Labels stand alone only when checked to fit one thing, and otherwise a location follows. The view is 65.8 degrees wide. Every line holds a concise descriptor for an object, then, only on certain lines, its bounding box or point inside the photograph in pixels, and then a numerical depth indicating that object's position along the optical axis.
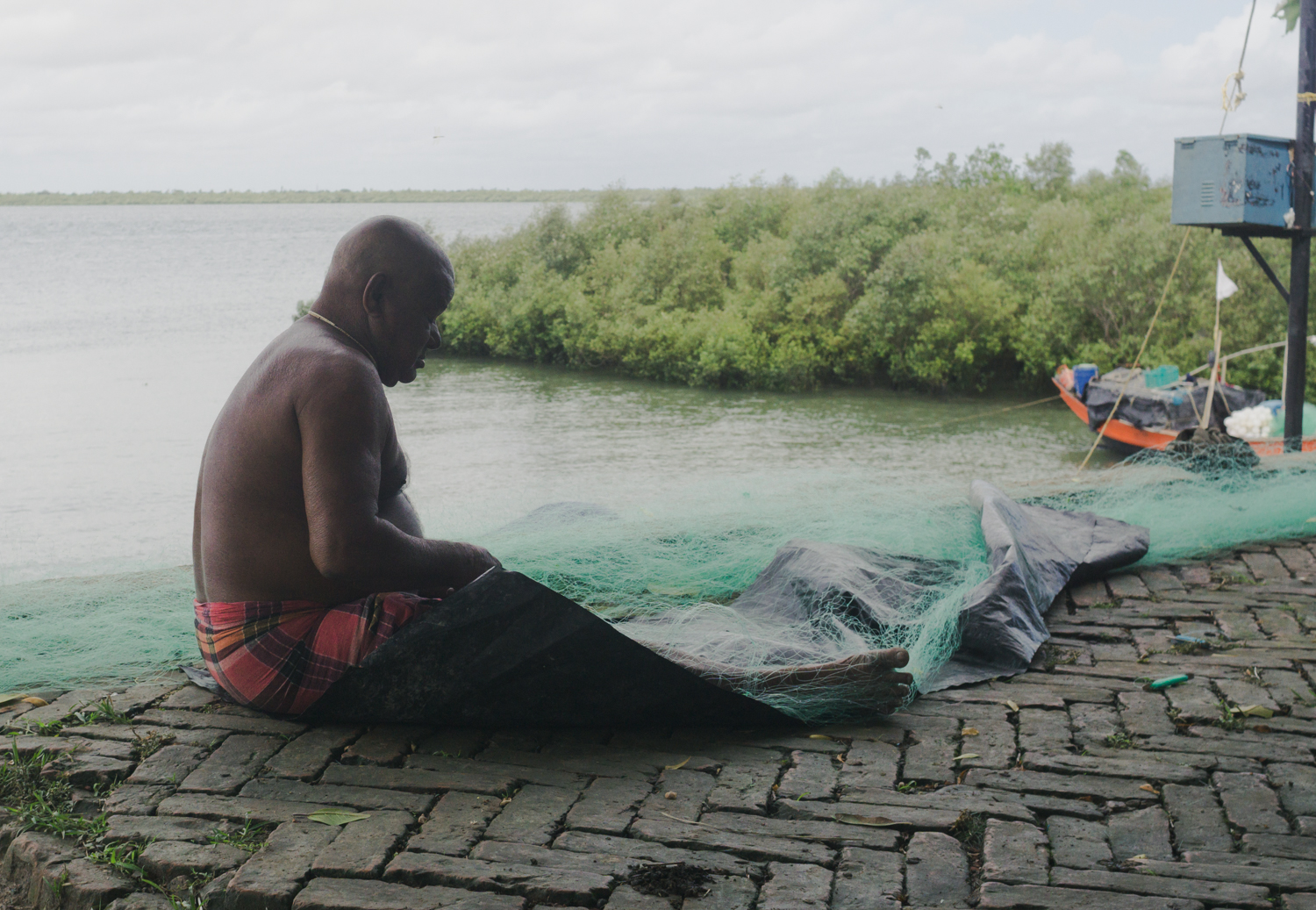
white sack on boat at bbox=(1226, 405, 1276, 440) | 11.16
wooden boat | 11.98
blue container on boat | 13.89
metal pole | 7.03
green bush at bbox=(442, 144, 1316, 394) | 18.23
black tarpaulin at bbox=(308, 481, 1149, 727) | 2.55
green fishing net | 3.24
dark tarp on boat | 11.99
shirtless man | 2.48
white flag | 9.59
